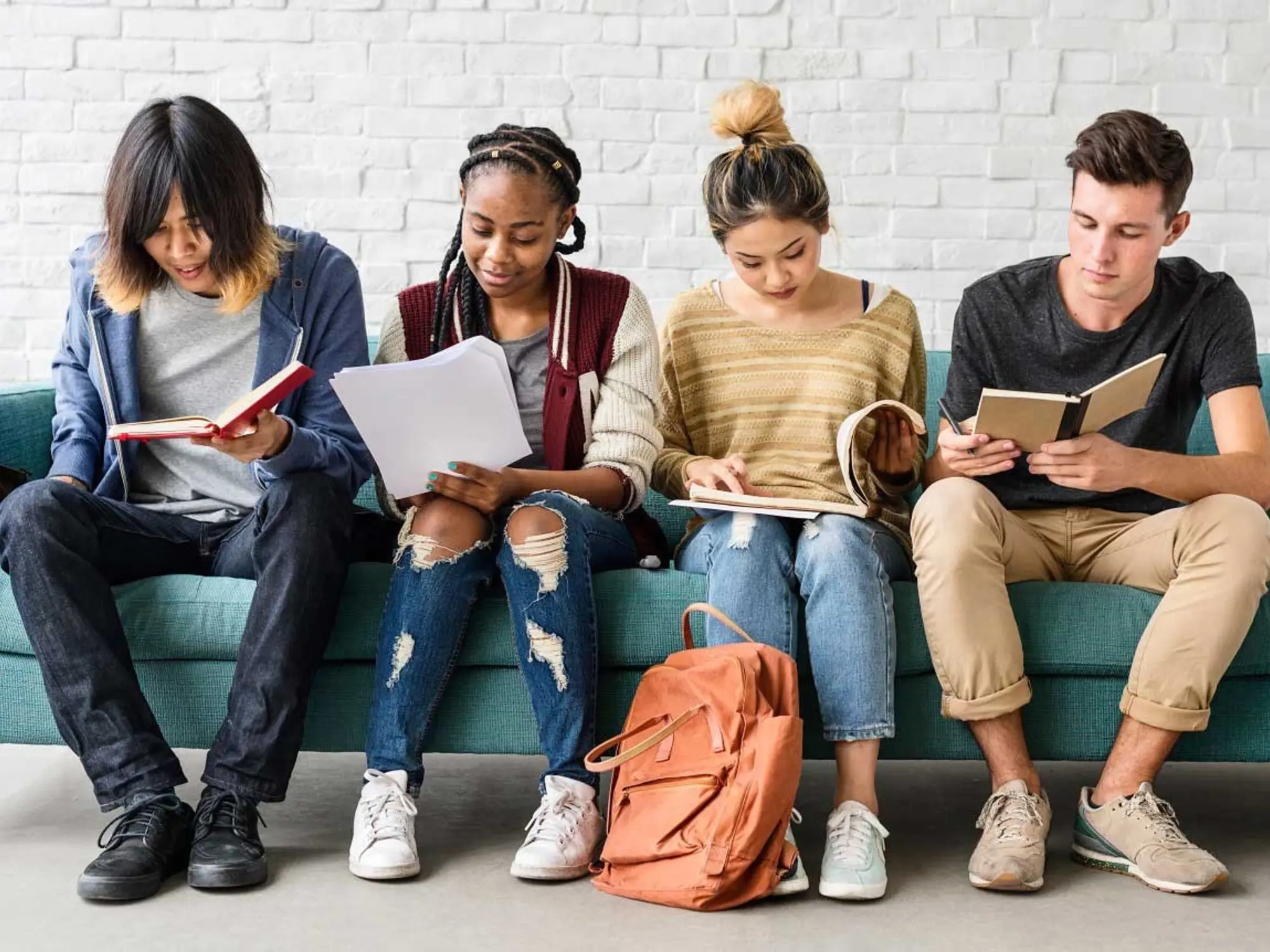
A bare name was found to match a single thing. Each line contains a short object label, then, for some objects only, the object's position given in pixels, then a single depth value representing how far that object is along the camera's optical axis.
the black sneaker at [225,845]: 1.83
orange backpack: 1.74
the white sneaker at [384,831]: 1.87
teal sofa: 2.00
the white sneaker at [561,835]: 1.87
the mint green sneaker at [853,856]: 1.80
